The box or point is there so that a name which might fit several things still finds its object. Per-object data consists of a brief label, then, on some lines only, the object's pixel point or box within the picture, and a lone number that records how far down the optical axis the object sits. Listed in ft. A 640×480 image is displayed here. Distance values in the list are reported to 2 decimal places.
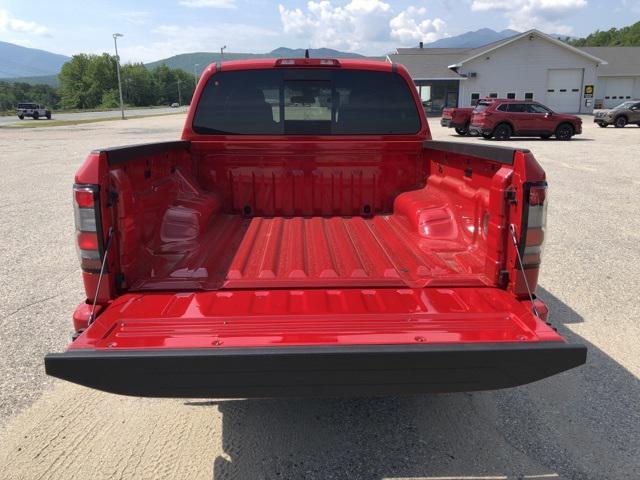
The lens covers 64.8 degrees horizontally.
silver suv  98.84
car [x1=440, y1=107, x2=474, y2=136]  81.20
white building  145.57
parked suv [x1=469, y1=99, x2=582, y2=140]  72.79
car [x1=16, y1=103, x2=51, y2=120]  180.14
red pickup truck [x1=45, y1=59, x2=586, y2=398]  7.07
